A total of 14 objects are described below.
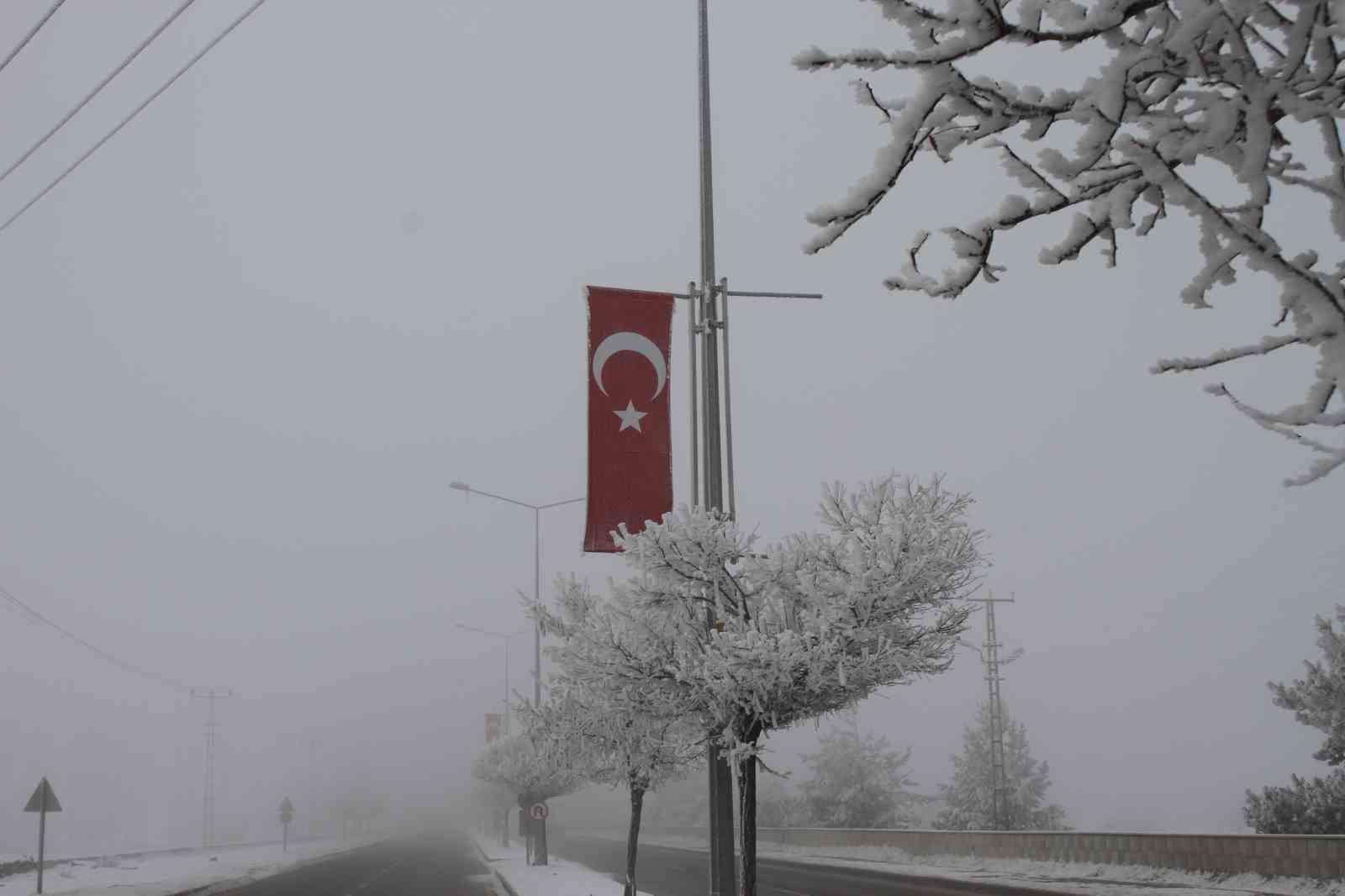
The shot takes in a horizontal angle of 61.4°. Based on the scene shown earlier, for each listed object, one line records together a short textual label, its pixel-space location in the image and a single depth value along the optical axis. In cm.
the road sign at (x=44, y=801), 2633
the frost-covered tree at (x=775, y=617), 945
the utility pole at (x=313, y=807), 15796
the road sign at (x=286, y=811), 5262
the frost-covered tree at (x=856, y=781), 6475
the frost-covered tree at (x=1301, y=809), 2969
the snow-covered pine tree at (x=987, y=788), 6000
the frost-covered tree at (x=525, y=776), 3831
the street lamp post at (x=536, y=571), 3675
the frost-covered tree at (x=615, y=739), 1103
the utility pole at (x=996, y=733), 4150
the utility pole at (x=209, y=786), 8312
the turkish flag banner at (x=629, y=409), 1205
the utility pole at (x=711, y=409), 1098
